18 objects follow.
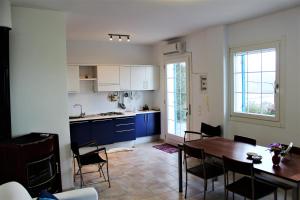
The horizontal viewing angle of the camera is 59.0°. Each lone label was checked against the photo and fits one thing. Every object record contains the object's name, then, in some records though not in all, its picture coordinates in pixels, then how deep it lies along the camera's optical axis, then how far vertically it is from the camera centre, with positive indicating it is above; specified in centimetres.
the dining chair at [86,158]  402 -106
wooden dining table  255 -79
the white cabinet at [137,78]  680 +35
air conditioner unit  607 +101
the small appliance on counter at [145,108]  727 -46
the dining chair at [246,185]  276 -107
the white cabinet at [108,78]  632 +34
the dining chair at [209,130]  511 -78
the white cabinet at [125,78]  663 +34
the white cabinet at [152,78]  703 +36
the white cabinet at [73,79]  595 +30
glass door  618 -13
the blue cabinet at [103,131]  596 -89
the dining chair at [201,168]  342 -107
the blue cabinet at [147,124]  679 -86
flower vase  283 -74
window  427 +14
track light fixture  566 +123
